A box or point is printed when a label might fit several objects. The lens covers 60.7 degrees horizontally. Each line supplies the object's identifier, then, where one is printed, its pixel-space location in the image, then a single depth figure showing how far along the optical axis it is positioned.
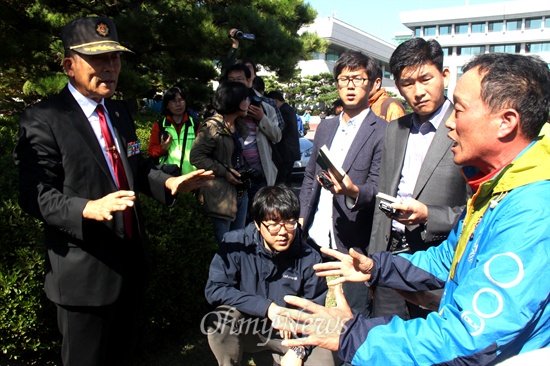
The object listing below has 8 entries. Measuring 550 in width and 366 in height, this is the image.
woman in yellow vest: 4.38
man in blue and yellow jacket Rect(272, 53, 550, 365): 1.17
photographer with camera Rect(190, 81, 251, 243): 3.51
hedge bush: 2.61
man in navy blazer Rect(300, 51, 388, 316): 2.90
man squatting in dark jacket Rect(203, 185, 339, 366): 2.57
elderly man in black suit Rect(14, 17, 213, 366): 1.86
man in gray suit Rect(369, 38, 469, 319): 2.26
